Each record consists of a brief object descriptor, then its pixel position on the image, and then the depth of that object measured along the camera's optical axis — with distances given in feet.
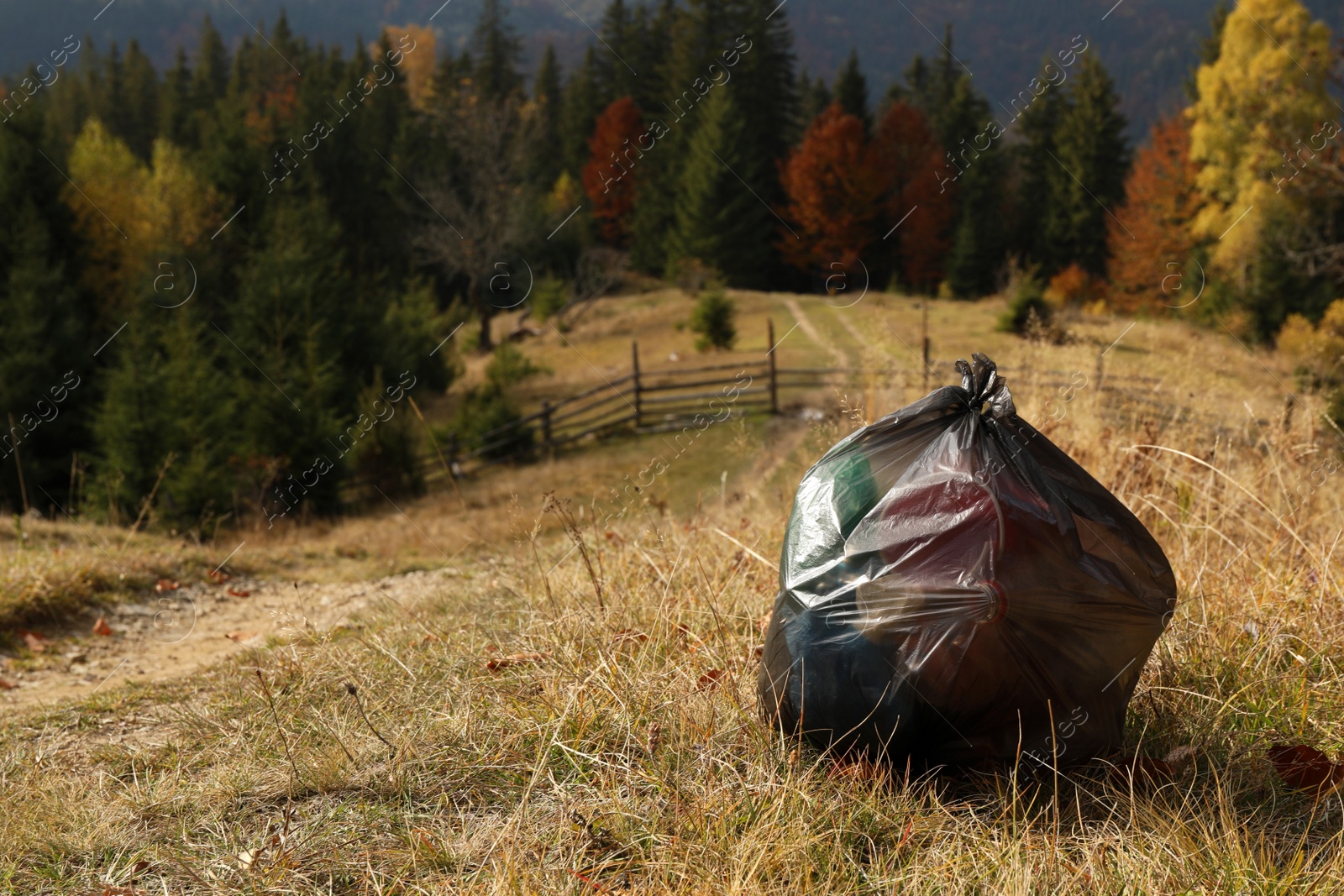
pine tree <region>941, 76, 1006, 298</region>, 135.44
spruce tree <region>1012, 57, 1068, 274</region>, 144.56
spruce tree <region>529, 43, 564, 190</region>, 164.96
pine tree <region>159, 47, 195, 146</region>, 152.05
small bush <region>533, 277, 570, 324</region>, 127.54
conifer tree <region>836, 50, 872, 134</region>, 154.30
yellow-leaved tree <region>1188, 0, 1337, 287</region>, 81.92
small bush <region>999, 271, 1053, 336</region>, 77.20
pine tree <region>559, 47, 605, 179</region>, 170.81
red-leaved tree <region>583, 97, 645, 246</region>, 157.38
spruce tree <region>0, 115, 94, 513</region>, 64.64
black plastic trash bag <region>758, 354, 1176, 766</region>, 7.66
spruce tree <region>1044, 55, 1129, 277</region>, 137.81
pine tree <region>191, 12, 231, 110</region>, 172.35
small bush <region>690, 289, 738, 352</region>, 96.43
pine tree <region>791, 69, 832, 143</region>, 163.73
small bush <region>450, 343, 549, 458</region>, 71.20
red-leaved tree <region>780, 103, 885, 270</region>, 135.23
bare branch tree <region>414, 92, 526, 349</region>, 120.88
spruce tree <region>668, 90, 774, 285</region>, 133.69
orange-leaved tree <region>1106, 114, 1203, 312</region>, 114.32
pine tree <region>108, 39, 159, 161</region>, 172.86
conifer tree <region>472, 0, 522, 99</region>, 172.96
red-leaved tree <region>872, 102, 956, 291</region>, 140.97
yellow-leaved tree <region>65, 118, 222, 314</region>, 91.35
